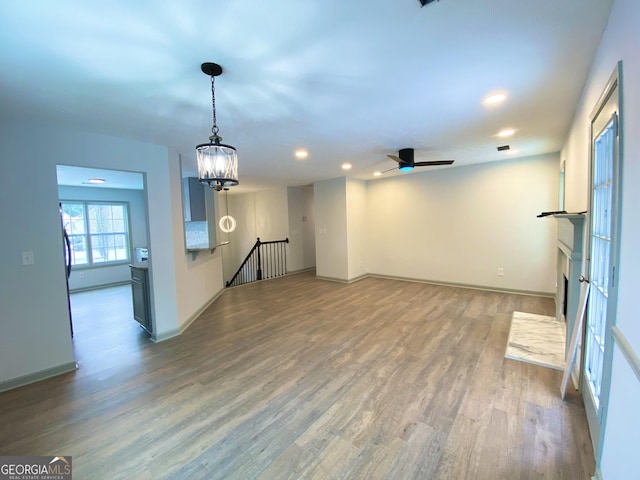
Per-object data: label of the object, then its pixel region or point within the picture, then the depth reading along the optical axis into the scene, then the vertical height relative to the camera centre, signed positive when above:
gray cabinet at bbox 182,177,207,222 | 5.30 +0.60
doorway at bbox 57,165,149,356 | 5.06 -0.08
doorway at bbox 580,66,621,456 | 1.40 -0.22
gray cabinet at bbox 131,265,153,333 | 3.53 -0.88
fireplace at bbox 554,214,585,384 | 2.30 -0.34
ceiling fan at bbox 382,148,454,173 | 3.88 +0.89
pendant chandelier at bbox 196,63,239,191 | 1.85 +0.47
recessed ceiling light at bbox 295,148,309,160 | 3.86 +1.09
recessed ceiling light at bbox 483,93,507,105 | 2.29 +1.05
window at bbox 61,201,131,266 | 6.38 +0.04
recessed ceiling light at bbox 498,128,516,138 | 3.21 +1.06
